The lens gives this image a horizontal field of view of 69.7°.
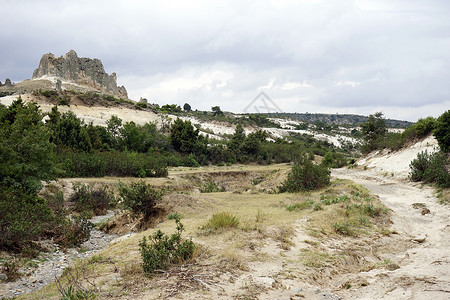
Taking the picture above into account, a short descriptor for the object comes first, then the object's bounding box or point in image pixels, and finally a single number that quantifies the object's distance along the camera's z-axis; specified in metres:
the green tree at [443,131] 21.62
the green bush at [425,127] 28.64
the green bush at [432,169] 17.00
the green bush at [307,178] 19.44
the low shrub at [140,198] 11.61
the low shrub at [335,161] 41.71
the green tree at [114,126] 43.08
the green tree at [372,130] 44.06
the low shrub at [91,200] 15.64
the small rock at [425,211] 12.89
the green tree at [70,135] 29.52
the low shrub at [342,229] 9.12
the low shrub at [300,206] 13.03
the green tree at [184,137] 45.90
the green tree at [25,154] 11.99
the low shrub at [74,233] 10.39
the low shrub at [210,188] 24.88
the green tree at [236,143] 48.43
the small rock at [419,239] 9.22
